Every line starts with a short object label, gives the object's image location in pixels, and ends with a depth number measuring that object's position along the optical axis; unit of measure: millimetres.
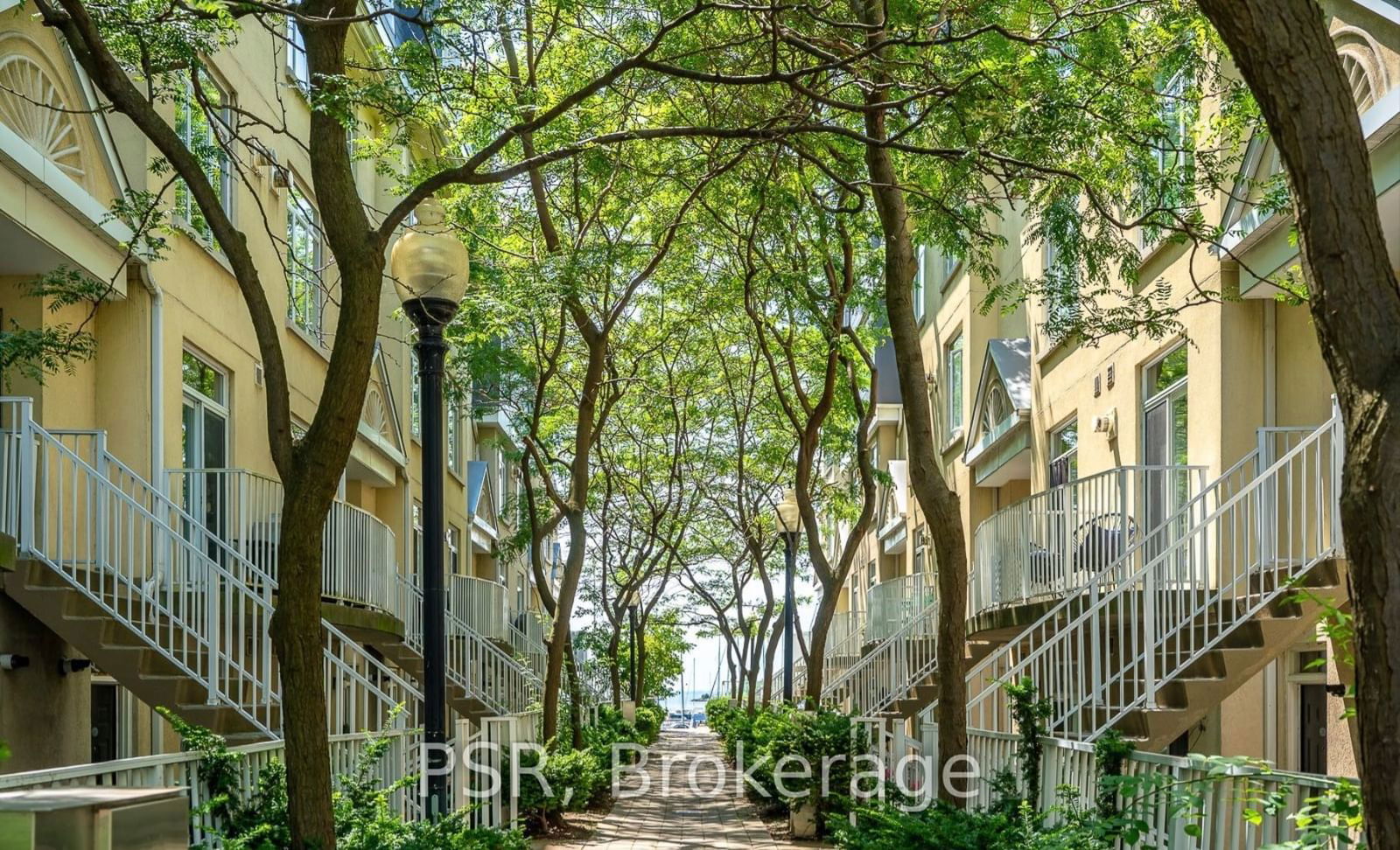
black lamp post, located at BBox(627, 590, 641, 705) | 43700
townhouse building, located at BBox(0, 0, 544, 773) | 11688
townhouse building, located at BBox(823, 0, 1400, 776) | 11414
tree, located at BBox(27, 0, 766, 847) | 7848
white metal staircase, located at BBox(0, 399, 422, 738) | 11562
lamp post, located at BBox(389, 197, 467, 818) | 10008
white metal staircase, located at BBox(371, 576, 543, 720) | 20078
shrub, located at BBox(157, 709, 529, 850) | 8867
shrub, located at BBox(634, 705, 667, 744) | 40750
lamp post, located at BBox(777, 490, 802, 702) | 24266
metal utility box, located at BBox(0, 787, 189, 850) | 2559
